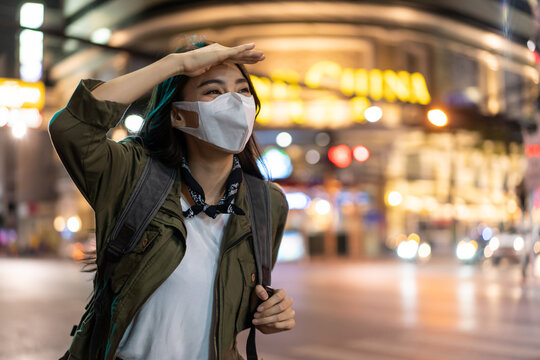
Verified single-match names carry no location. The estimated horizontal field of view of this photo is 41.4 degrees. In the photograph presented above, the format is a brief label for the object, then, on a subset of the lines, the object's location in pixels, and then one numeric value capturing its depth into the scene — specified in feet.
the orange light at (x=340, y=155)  78.02
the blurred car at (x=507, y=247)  91.35
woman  6.91
